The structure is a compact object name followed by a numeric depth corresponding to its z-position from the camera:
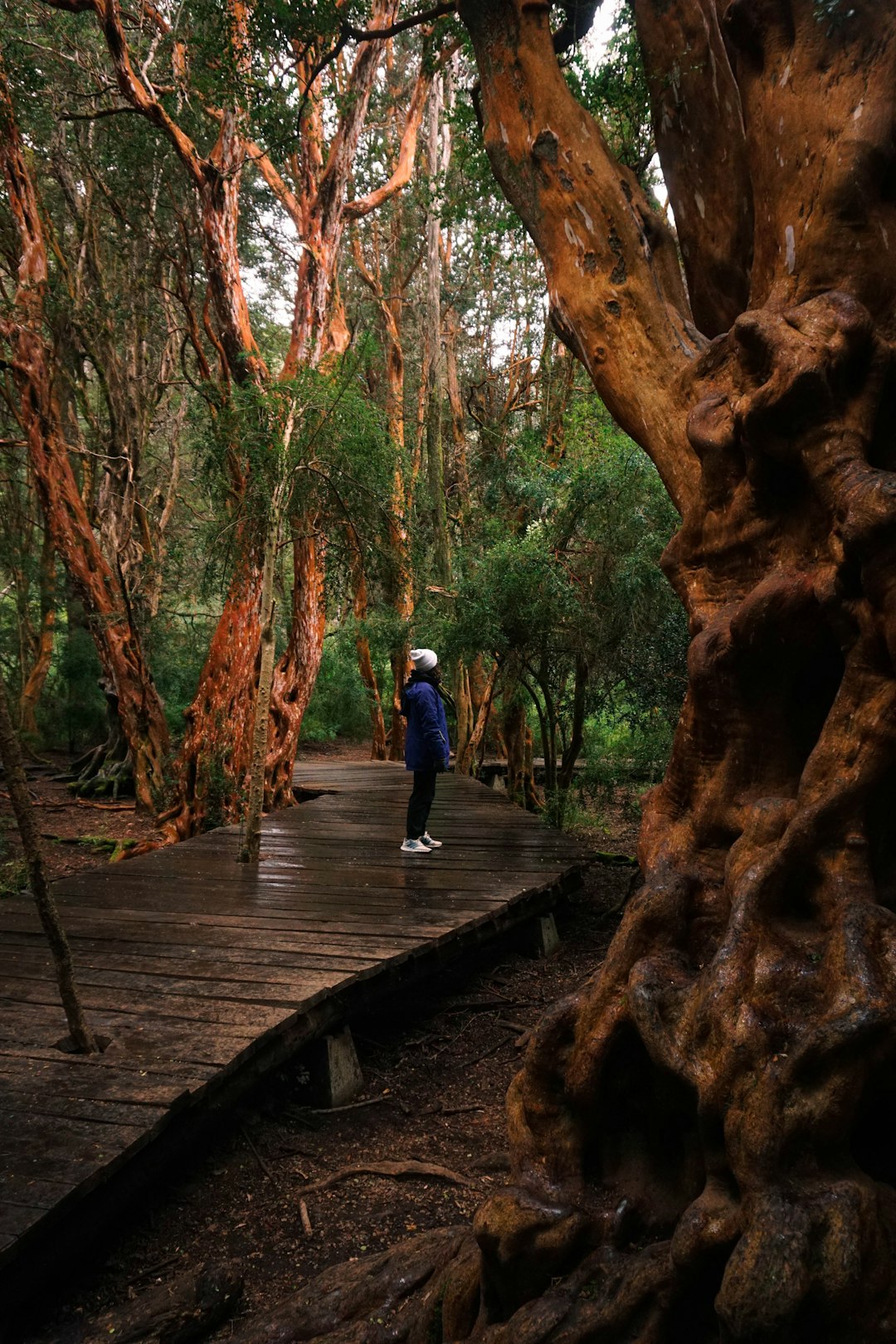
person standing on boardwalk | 6.83
